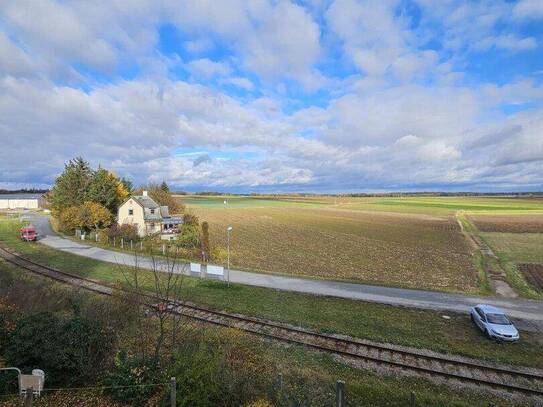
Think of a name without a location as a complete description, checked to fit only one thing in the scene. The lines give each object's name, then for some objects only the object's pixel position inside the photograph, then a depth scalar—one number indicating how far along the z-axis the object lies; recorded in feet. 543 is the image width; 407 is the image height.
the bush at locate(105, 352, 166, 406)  28.91
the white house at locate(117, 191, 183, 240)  162.91
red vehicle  141.59
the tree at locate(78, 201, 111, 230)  159.12
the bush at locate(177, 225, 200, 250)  129.34
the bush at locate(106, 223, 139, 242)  144.97
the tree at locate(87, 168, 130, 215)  174.19
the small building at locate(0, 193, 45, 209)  371.15
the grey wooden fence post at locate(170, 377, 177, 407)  25.35
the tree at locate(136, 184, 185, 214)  208.20
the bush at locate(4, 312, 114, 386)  32.42
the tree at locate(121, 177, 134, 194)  230.68
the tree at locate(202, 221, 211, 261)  117.39
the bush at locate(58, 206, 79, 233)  159.22
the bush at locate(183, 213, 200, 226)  155.10
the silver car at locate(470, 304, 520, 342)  52.42
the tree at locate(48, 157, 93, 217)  171.22
